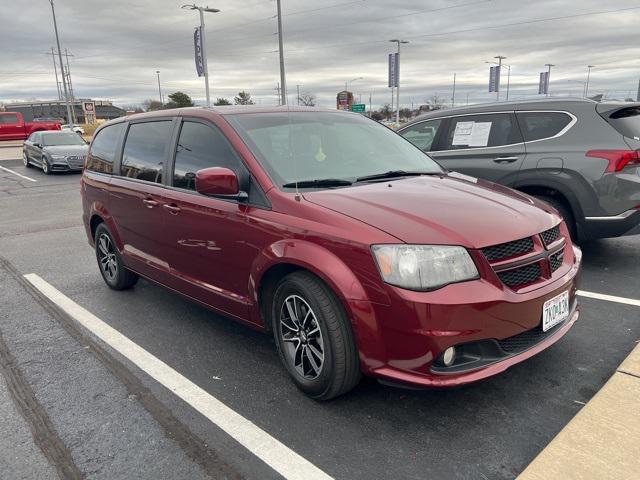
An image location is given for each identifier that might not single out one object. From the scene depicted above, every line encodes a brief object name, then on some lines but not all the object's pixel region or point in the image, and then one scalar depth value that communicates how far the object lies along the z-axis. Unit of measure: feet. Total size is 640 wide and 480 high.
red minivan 8.71
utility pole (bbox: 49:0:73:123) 112.37
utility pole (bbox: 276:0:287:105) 83.51
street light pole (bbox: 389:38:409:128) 143.68
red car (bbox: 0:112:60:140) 105.81
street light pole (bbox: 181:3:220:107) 97.55
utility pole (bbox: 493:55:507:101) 171.28
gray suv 16.90
